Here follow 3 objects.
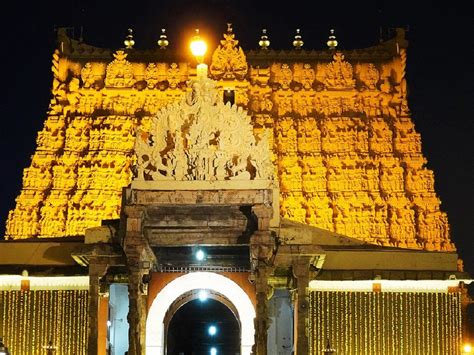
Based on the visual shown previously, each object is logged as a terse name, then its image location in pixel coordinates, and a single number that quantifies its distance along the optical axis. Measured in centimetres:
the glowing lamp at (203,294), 2639
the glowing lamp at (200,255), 2598
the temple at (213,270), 2106
